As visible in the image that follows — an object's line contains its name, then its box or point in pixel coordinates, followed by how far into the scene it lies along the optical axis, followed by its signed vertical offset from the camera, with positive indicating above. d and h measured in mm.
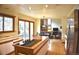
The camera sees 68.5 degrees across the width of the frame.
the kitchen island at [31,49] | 1015 -355
